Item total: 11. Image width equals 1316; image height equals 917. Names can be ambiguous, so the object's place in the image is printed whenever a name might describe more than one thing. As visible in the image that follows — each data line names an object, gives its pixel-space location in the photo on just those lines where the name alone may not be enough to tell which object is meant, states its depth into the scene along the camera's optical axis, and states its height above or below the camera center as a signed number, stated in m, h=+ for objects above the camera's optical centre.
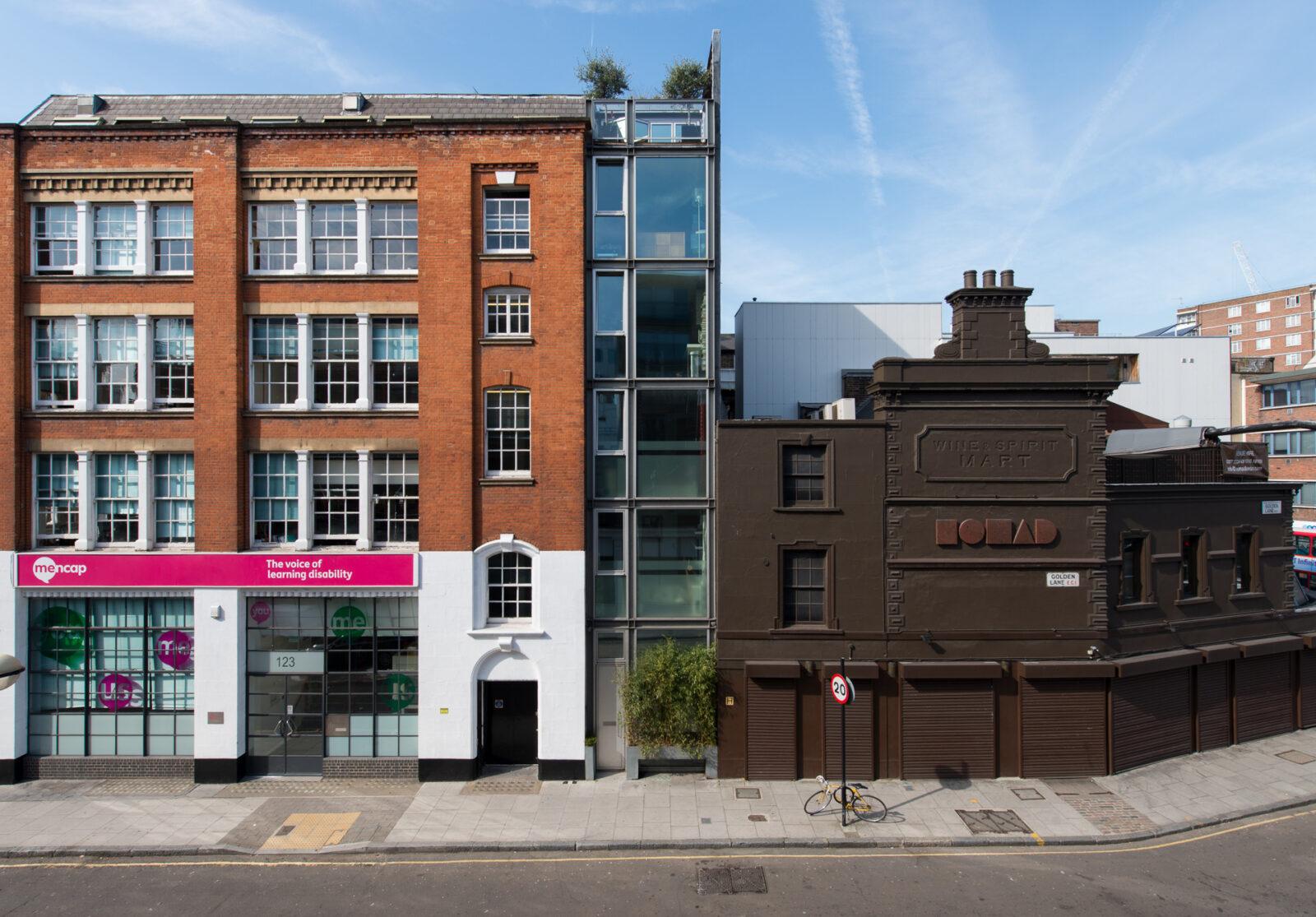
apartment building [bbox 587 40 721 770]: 17.83 +1.96
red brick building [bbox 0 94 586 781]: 17.34 +0.49
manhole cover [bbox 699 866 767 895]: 12.85 -7.46
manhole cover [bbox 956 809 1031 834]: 14.62 -7.34
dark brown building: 16.97 -2.71
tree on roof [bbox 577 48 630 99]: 22.70 +11.92
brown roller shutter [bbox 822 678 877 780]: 16.89 -6.33
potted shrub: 16.81 -5.51
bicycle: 15.21 -7.27
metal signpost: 15.09 -4.74
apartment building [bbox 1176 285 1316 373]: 83.12 +16.15
